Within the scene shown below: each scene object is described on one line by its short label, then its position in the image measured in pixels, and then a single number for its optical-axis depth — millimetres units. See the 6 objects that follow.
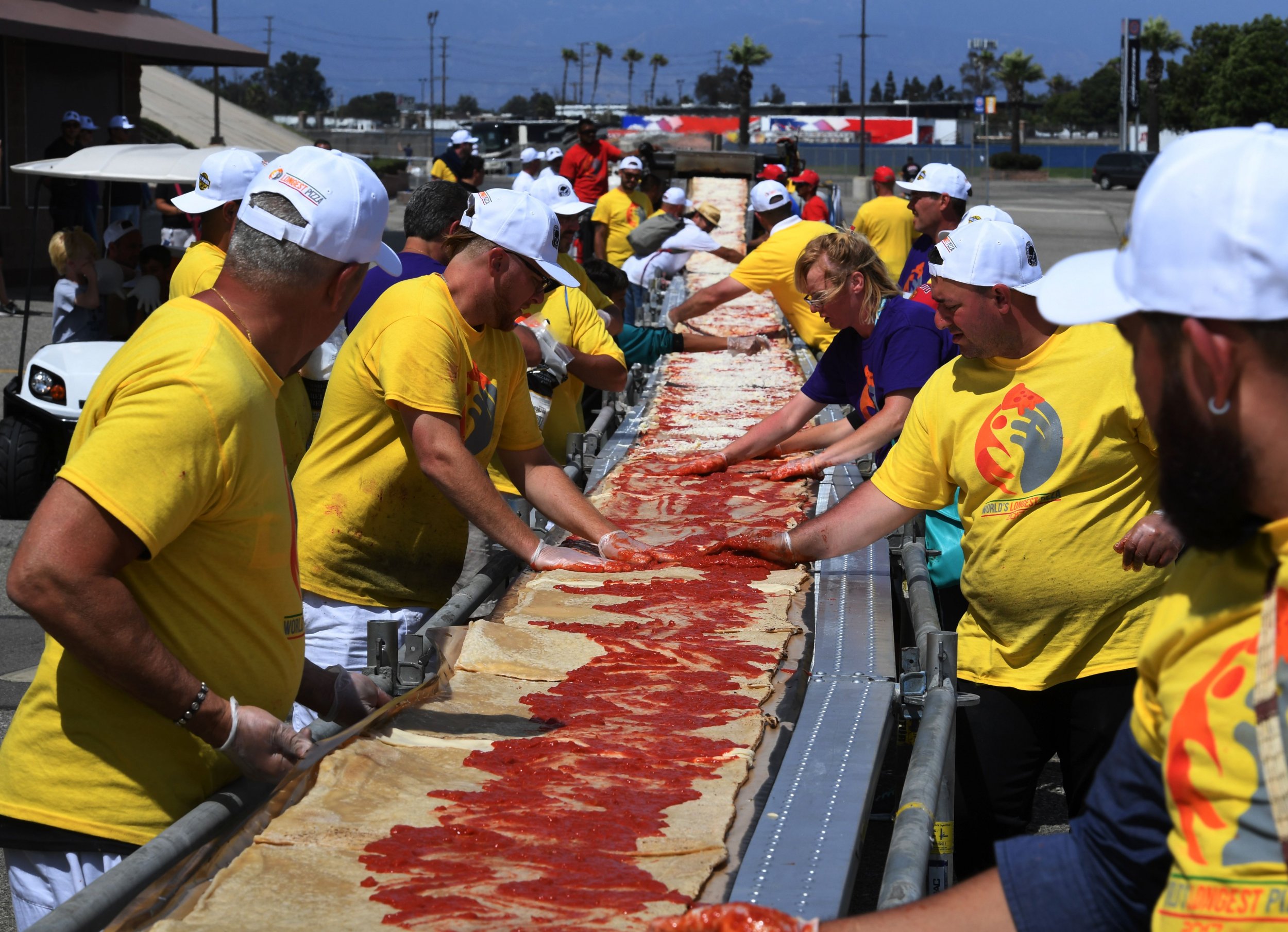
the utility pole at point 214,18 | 35838
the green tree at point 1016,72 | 103312
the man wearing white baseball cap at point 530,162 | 16391
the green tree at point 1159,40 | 90000
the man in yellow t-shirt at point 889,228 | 11891
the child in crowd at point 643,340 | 8289
